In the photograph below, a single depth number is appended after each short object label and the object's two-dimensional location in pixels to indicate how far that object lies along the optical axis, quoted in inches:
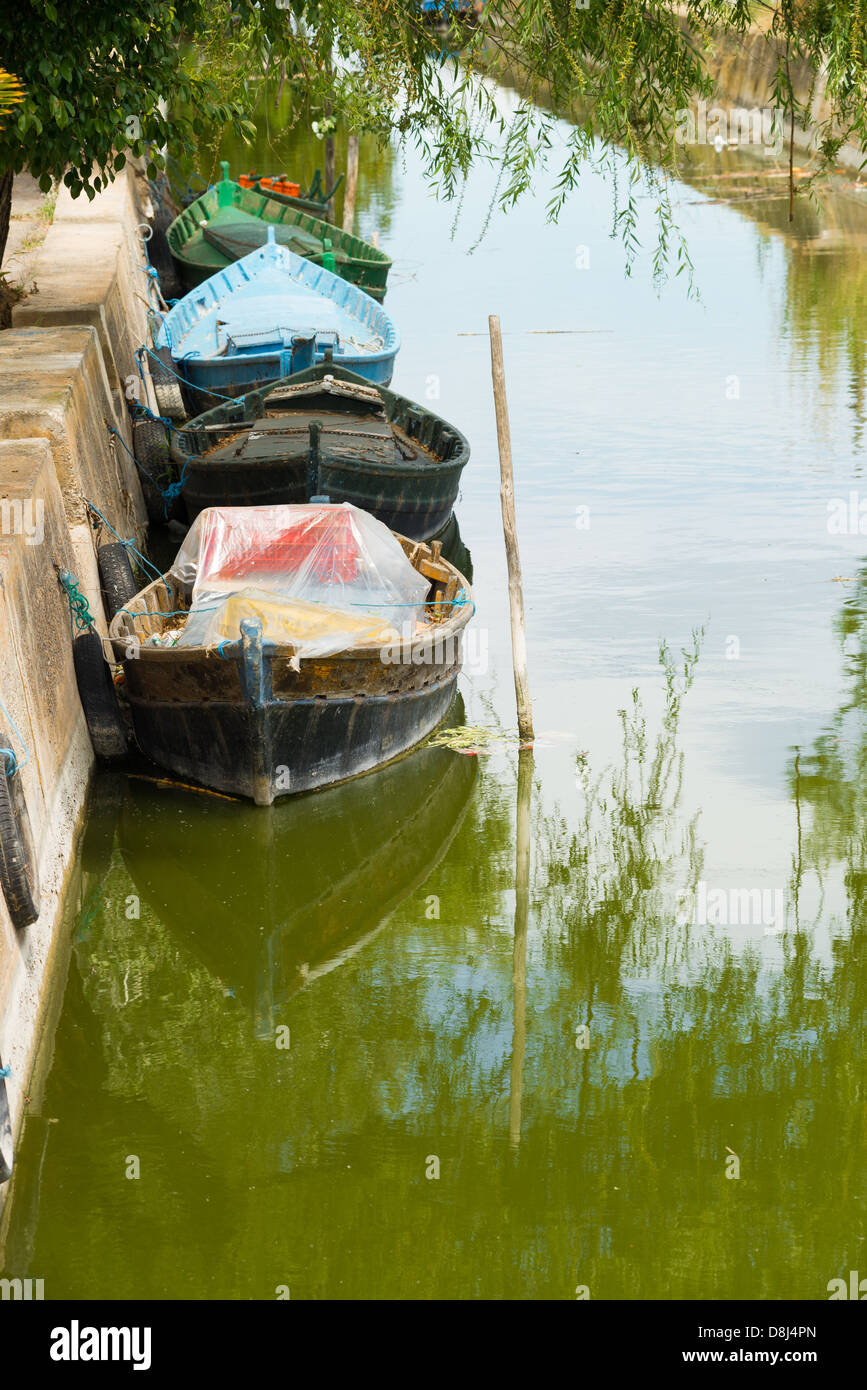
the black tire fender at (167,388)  642.2
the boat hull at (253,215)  883.4
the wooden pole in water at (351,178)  1190.6
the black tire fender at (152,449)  603.5
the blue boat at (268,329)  658.8
